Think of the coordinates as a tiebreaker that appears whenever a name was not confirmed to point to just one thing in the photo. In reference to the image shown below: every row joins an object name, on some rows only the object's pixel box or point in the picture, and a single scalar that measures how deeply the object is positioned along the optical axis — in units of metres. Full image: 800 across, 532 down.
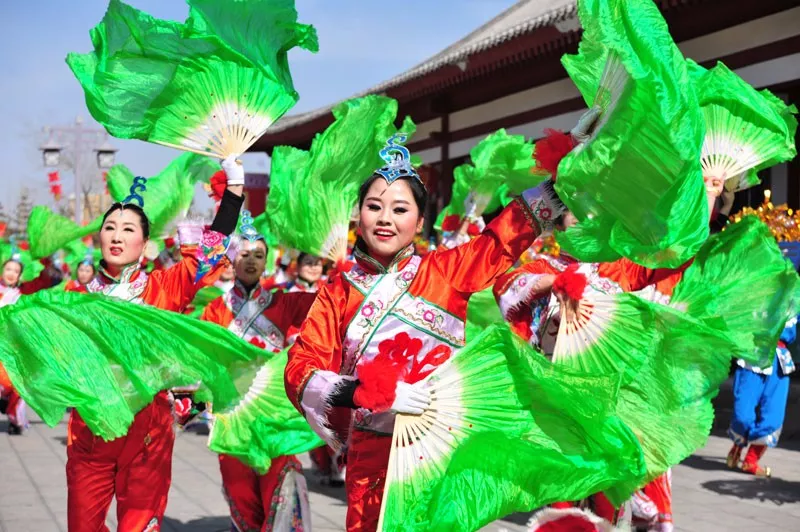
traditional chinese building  8.95
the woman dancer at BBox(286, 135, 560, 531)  2.89
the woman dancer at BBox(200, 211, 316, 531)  4.48
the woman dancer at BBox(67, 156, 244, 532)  4.06
